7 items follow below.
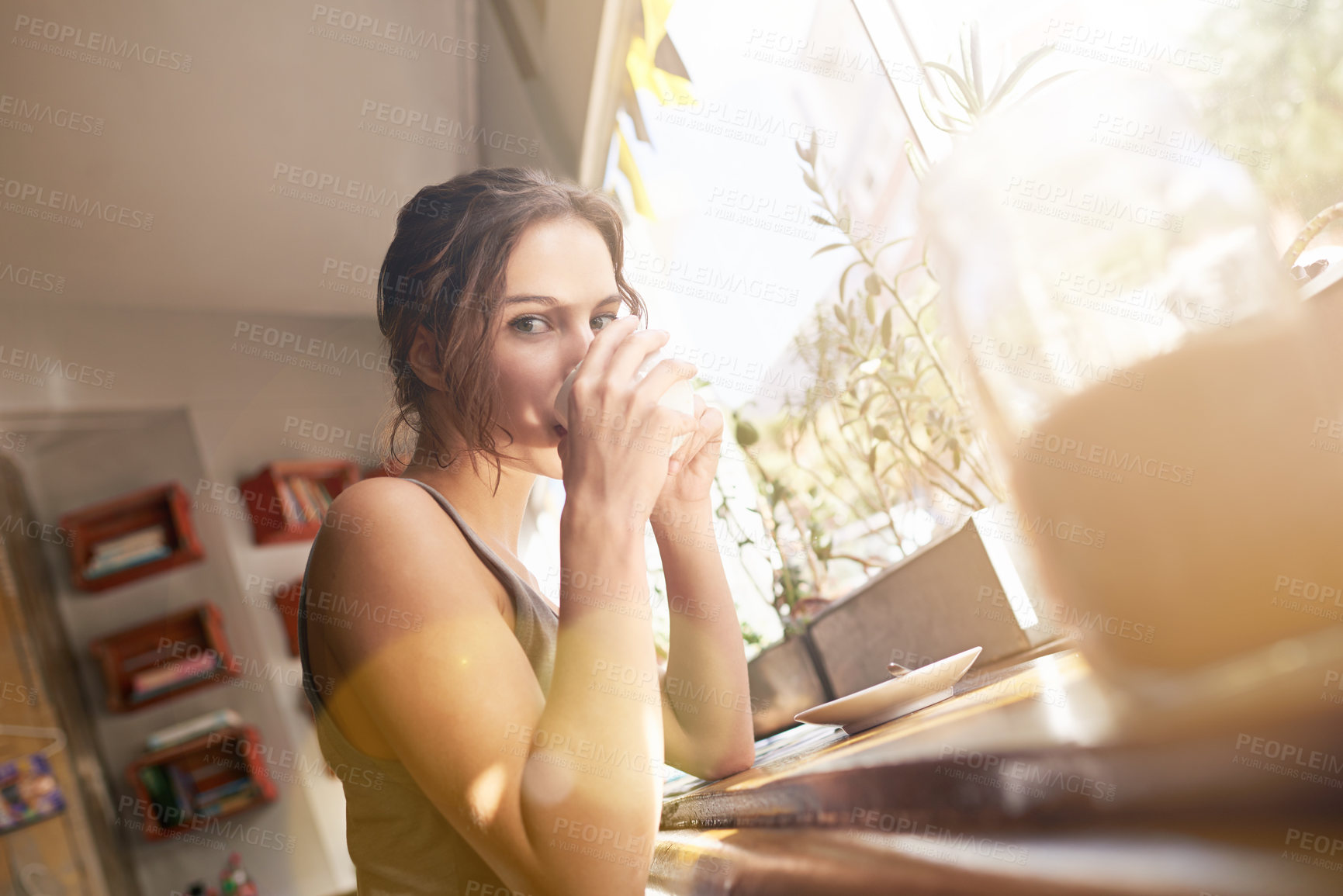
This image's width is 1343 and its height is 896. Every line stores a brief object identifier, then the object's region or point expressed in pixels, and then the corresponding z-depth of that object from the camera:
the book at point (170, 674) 2.47
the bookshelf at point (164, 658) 2.45
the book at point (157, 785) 2.40
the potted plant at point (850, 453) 0.77
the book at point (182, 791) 2.42
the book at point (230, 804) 2.43
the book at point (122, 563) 2.49
